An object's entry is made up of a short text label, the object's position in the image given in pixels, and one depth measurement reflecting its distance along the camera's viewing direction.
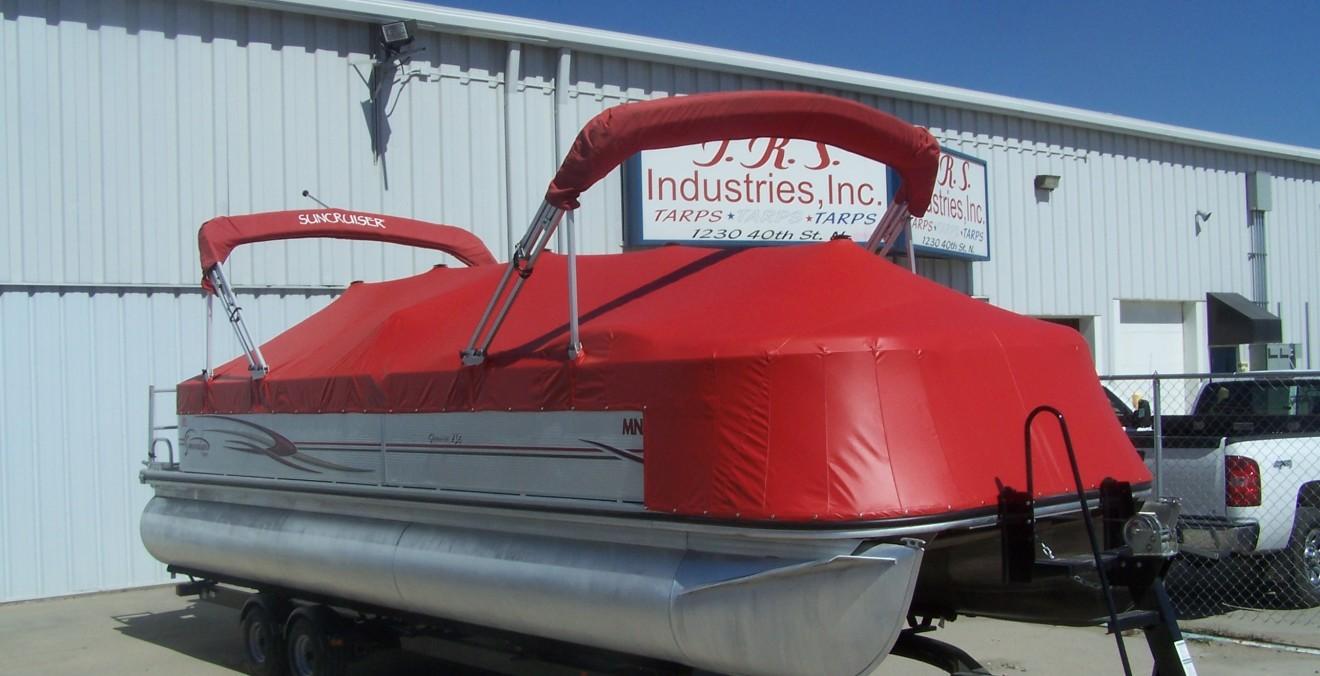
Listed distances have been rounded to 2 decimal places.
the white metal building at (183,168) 12.07
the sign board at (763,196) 15.27
